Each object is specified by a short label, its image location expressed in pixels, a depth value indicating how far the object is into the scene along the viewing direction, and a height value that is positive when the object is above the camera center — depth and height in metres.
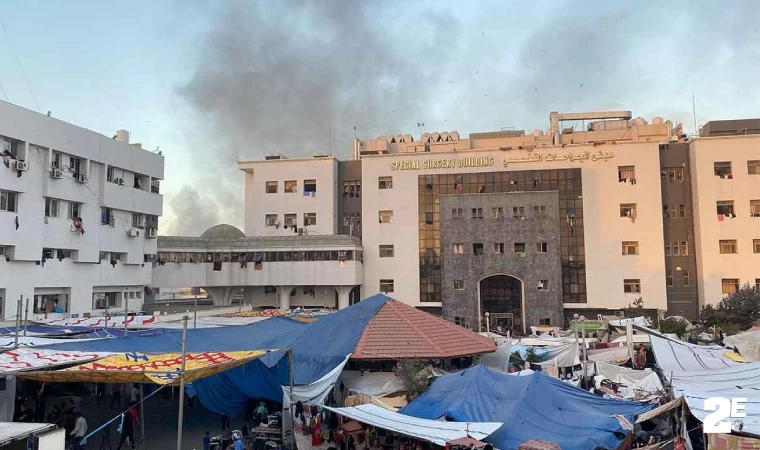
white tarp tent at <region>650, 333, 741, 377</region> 18.45 -2.68
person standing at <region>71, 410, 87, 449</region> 15.20 -3.99
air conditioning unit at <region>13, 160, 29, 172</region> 31.33 +5.61
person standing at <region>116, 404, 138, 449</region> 15.99 -4.07
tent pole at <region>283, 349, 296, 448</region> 16.06 -3.68
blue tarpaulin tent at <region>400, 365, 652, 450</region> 13.77 -3.35
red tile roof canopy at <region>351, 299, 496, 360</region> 20.58 -2.30
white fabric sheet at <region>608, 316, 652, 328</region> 30.61 -2.74
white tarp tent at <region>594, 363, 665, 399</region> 18.91 -3.50
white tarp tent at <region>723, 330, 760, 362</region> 19.92 -2.40
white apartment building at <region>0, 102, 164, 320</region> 31.41 +3.44
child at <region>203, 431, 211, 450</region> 15.41 -4.26
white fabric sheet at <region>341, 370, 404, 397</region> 18.66 -3.48
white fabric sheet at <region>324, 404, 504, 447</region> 12.82 -3.38
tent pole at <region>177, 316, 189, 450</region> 12.51 -2.14
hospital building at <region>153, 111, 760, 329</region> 45.25 +2.59
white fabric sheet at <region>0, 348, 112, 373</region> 13.65 -2.01
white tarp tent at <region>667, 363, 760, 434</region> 12.41 -2.74
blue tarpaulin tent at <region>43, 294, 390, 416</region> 18.67 -2.50
